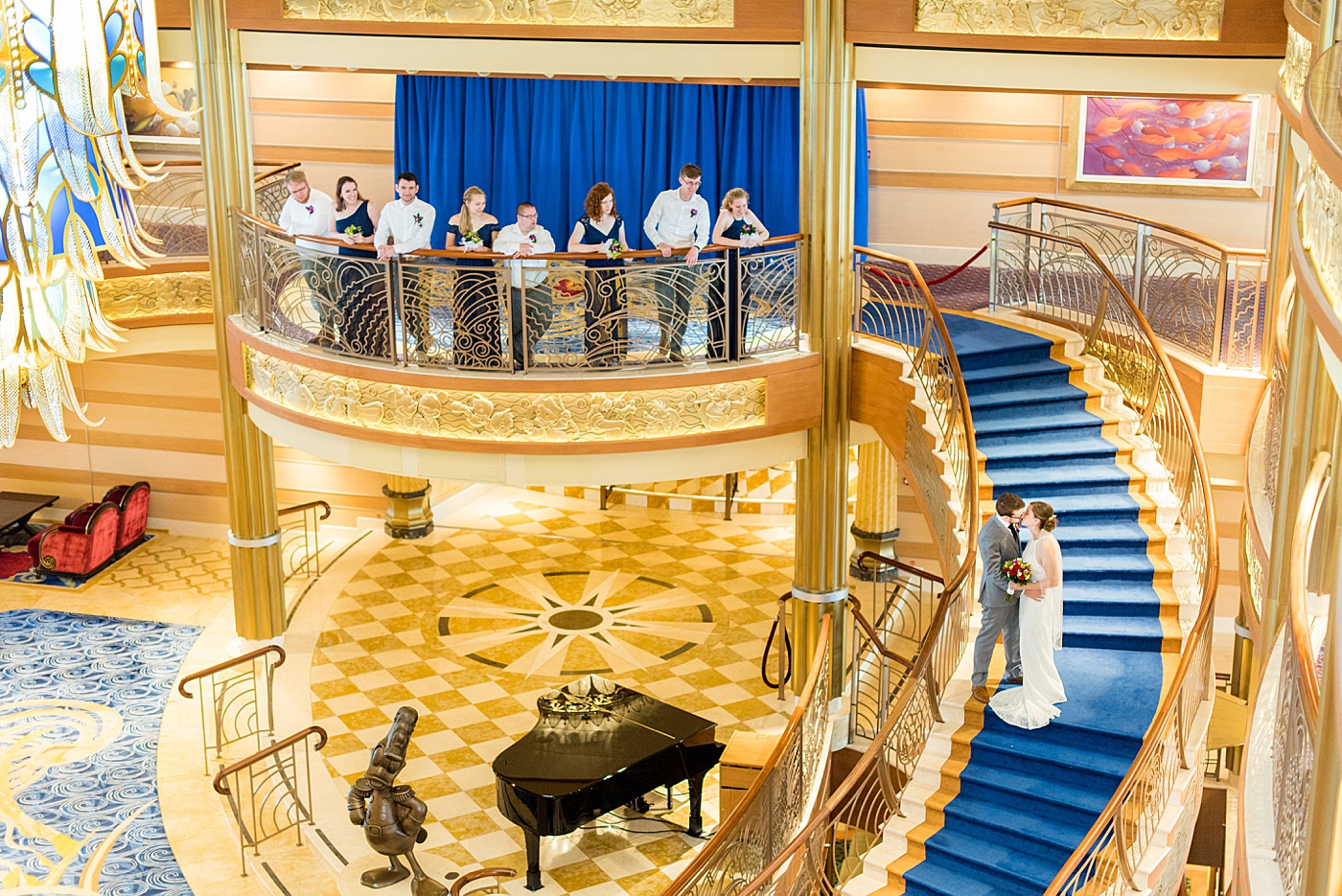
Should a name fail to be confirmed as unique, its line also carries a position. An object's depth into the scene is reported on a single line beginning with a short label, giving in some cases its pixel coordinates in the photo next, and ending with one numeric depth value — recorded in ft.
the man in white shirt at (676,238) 33.32
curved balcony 33.06
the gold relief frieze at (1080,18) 31.86
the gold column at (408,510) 51.34
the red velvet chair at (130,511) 51.39
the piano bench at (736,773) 30.17
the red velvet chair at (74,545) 48.85
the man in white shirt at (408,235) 33.24
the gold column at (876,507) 49.83
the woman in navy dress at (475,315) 32.94
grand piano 30.50
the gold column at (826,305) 33.22
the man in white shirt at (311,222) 35.01
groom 27.22
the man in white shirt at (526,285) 32.76
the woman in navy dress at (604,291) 32.78
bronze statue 30.04
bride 26.78
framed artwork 43.96
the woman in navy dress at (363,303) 33.91
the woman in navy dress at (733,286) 33.68
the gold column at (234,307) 37.06
